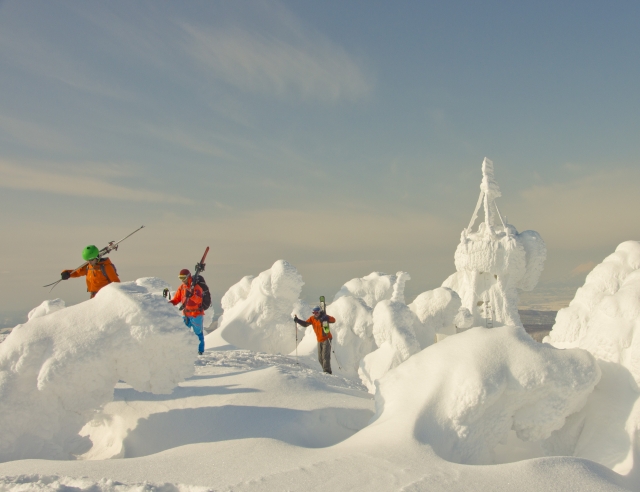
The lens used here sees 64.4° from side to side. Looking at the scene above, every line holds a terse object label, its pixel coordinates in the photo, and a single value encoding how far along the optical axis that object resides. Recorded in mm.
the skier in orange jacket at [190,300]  9430
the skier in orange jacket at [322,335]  10758
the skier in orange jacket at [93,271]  7633
